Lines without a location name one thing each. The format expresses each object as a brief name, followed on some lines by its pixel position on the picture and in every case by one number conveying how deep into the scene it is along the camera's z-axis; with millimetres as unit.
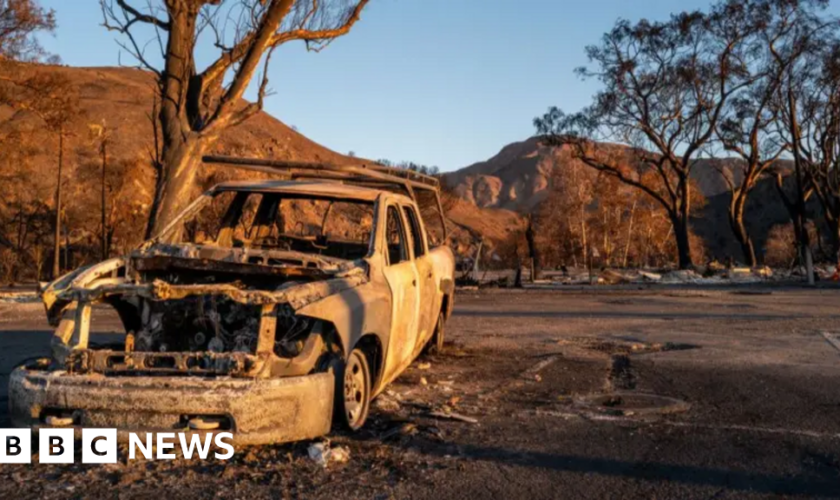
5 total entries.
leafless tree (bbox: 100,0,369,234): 17703
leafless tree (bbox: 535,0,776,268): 37031
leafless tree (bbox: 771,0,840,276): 37625
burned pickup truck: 4648
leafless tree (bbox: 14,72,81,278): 23938
